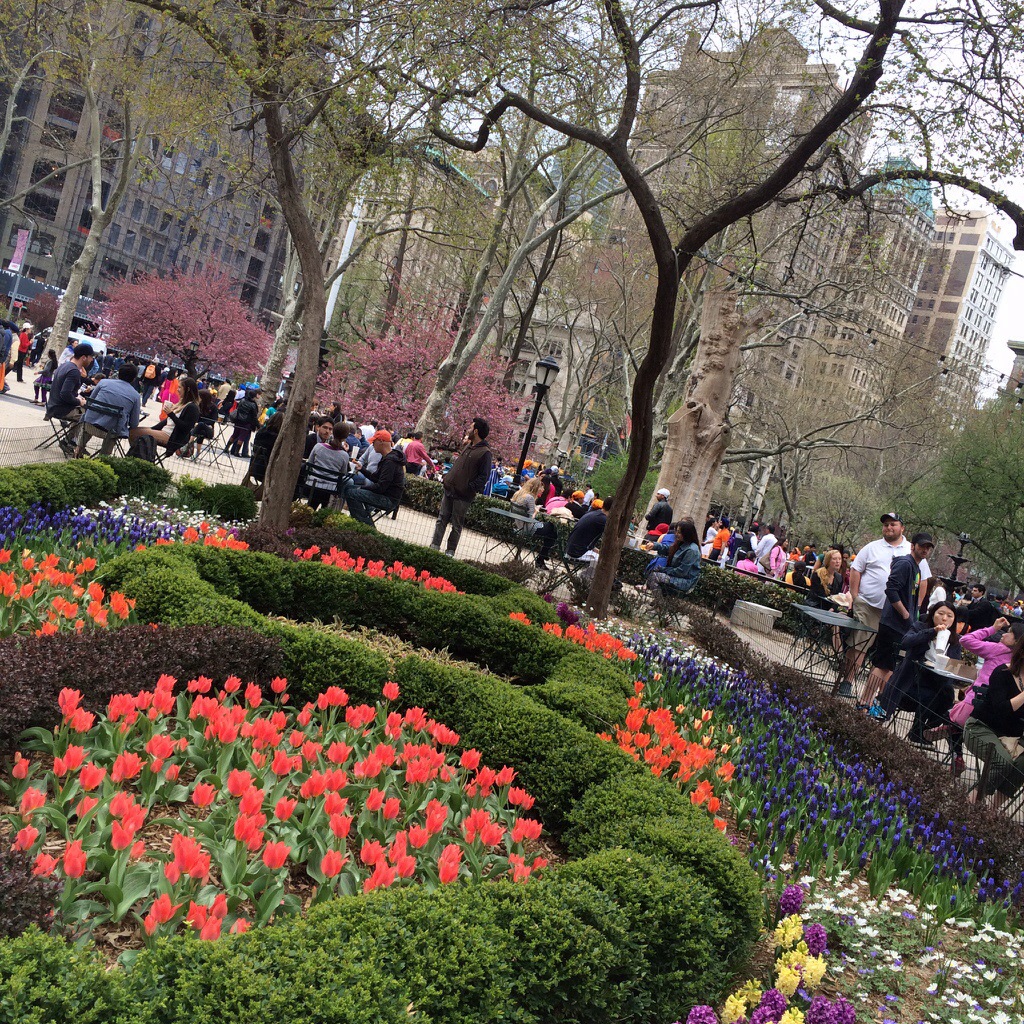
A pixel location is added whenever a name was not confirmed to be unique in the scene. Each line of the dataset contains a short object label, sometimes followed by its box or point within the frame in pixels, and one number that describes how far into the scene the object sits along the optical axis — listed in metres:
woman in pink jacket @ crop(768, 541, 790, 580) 26.80
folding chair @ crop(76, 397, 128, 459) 12.44
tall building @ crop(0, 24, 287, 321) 68.12
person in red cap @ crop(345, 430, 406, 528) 12.77
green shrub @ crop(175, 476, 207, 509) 11.24
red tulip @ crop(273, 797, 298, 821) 3.46
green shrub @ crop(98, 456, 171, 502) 10.80
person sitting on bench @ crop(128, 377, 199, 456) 14.13
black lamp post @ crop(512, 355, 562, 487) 21.91
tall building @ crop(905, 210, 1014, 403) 83.75
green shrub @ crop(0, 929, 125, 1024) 2.15
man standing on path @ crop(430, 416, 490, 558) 12.81
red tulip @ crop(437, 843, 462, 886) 3.47
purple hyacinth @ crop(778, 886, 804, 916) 4.51
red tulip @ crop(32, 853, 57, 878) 2.75
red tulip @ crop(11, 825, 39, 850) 2.85
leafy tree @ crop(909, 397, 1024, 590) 33.47
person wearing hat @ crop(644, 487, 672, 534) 18.95
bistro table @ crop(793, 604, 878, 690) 11.50
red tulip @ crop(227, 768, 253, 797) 3.44
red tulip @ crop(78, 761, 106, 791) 3.18
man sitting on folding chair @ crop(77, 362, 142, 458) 12.38
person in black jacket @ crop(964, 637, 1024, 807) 7.69
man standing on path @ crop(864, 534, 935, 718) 10.88
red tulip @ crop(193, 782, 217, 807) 3.38
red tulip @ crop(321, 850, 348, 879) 3.14
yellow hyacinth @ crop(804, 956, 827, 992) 3.92
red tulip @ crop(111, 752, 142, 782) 3.50
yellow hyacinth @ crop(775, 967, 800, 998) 3.87
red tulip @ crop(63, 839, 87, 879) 2.77
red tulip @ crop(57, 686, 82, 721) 3.76
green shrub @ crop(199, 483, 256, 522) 11.43
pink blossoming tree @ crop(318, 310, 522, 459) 31.58
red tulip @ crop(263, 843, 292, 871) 3.10
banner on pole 34.70
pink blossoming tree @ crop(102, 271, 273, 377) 44.81
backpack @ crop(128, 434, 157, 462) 13.04
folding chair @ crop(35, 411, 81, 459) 13.32
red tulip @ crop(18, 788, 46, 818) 3.09
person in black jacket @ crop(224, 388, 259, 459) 21.59
